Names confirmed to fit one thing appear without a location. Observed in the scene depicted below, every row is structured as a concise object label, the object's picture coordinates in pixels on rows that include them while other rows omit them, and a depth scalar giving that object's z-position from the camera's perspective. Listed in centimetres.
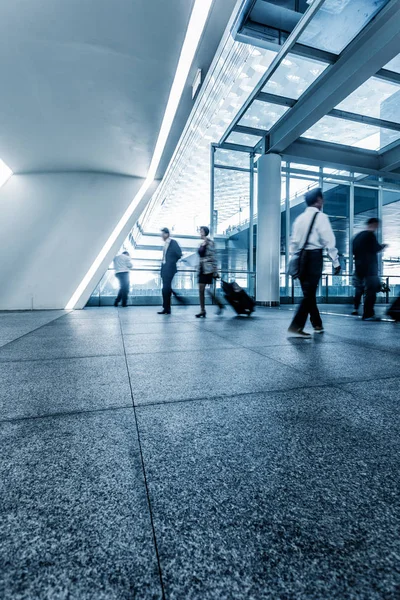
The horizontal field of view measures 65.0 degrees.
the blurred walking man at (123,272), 1021
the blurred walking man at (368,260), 634
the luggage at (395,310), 596
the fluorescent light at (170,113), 321
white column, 1037
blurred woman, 654
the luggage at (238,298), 671
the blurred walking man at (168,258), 712
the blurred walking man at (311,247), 401
